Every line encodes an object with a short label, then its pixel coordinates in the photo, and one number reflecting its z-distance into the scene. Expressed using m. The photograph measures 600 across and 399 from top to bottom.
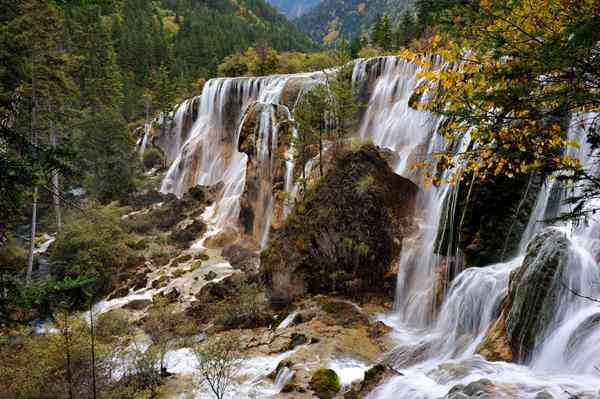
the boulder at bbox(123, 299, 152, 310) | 18.22
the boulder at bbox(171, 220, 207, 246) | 26.31
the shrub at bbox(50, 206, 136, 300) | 20.51
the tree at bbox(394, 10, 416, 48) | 47.75
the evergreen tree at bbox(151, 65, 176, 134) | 45.62
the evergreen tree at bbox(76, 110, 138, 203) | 31.88
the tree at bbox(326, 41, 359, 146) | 19.00
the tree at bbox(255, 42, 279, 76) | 46.91
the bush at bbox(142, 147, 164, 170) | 42.44
